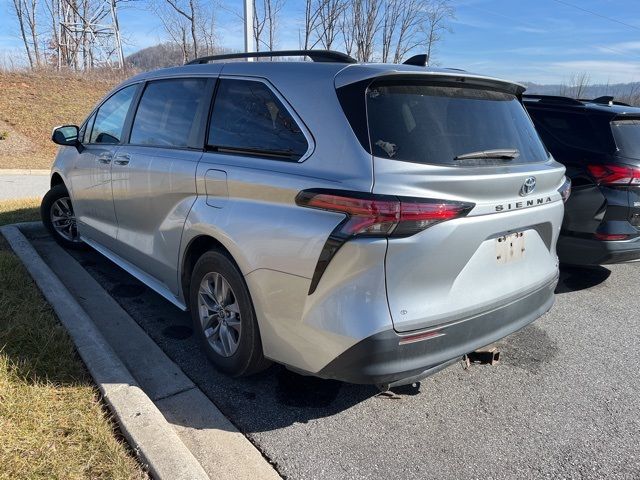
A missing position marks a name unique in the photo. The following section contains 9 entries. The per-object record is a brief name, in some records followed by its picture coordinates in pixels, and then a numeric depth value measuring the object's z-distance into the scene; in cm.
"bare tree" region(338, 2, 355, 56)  2447
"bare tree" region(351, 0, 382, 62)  2456
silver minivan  219
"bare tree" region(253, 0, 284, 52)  2375
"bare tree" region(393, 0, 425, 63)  2698
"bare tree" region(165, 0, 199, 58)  2308
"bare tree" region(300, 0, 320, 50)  2372
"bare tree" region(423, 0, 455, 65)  2769
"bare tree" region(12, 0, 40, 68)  3256
